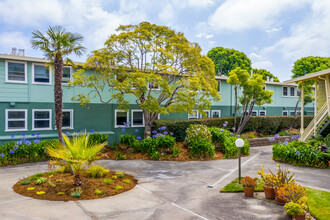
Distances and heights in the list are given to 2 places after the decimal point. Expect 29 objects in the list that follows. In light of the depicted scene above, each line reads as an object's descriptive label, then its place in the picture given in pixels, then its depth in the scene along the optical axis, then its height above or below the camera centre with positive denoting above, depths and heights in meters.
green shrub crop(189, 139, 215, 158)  13.12 -1.94
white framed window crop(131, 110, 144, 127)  16.86 -0.18
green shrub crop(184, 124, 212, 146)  13.80 -1.07
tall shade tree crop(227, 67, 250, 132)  17.61 +2.93
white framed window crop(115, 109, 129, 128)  16.25 -0.17
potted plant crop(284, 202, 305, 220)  5.30 -2.17
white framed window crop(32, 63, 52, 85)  13.92 +2.49
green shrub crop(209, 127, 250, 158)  13.60 -1.66
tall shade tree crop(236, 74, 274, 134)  17.98 +1.72
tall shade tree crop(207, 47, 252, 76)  41.75 +10.09
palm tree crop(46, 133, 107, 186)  6.93 -1.14
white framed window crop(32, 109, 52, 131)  13.94 -0.20
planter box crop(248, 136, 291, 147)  17.92 -2.06
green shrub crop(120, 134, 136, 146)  14.59 -1.45
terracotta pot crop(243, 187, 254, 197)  7.02 -2.30
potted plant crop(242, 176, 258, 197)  7.02 -2.15
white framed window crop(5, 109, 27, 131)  13.20 -0.24
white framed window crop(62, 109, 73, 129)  14.88 -0.21
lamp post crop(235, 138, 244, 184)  7.70 -0.89
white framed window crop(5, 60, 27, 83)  13.15 +2.53
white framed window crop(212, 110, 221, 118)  20.75 +0.16
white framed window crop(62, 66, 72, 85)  14.72 +2.62
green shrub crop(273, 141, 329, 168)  10.99 -1.95
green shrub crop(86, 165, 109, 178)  8.54 -2.06
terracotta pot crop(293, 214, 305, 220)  5.30 -2.30
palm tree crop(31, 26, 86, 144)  8.35 +2.50
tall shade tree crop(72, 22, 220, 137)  12.95 +3.03
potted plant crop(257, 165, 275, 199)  6.74 -2.07
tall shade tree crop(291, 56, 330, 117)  39.69 +8.69
